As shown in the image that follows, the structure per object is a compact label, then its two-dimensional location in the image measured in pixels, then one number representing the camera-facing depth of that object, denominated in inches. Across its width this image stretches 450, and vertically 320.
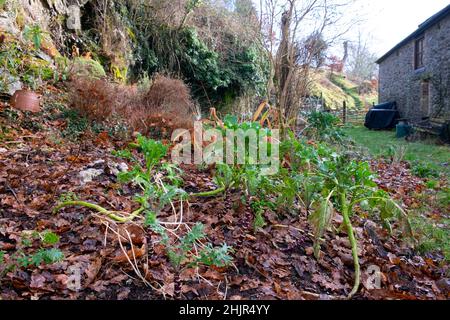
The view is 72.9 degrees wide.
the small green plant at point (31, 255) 54.6
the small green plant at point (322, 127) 184.7
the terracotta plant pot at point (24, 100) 153.9
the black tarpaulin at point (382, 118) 604.1
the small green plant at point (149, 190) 73.1
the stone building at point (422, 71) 454.6
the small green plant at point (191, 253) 61.4
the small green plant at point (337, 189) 70.9
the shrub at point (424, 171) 206.5
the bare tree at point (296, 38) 227.5
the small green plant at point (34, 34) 167.3
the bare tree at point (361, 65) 1217.4
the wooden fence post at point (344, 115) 693.7
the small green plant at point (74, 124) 160.6
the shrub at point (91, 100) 175.8
